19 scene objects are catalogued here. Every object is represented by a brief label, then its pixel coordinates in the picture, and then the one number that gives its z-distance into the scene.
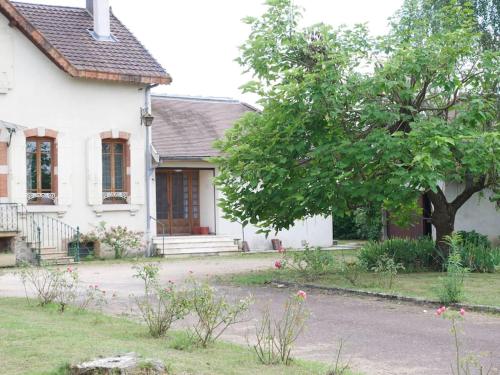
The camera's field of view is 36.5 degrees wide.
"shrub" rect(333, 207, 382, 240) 31.19
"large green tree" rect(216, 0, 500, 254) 14.88
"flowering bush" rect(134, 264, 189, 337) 8.96
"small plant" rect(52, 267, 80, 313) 11.48
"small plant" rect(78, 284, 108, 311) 11.51
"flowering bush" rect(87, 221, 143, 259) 23.89
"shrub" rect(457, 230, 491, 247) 19.77
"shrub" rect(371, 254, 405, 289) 14.12
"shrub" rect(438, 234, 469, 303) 12.07
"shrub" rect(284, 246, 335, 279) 15.59
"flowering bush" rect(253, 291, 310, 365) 7.59
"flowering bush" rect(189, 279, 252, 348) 8.52
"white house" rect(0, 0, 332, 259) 22.59
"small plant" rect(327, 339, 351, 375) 7.08
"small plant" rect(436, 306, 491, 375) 6.66
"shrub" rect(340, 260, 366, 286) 15.09
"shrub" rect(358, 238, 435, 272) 17.33
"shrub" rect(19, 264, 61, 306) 11.79
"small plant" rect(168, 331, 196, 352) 8.35
